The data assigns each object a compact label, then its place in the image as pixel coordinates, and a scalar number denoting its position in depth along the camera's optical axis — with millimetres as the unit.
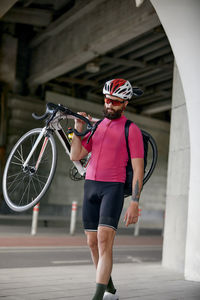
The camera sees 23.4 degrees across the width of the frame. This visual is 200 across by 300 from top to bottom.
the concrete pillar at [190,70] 6395
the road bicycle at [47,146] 4371
